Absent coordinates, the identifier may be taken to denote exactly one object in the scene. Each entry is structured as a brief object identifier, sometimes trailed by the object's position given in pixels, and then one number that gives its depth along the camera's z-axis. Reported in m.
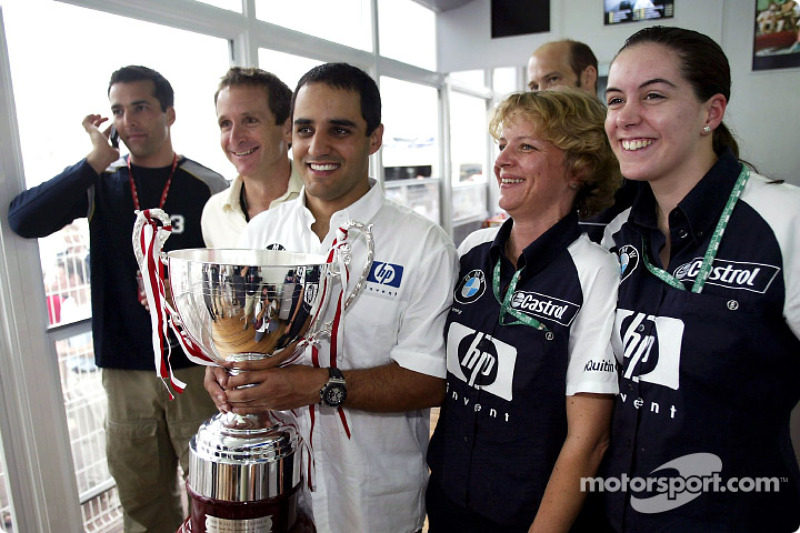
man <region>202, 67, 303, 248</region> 1.94
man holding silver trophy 1.33
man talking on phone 2.06
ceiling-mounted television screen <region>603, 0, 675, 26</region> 4.05
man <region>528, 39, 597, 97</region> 2.53
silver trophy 0.94
